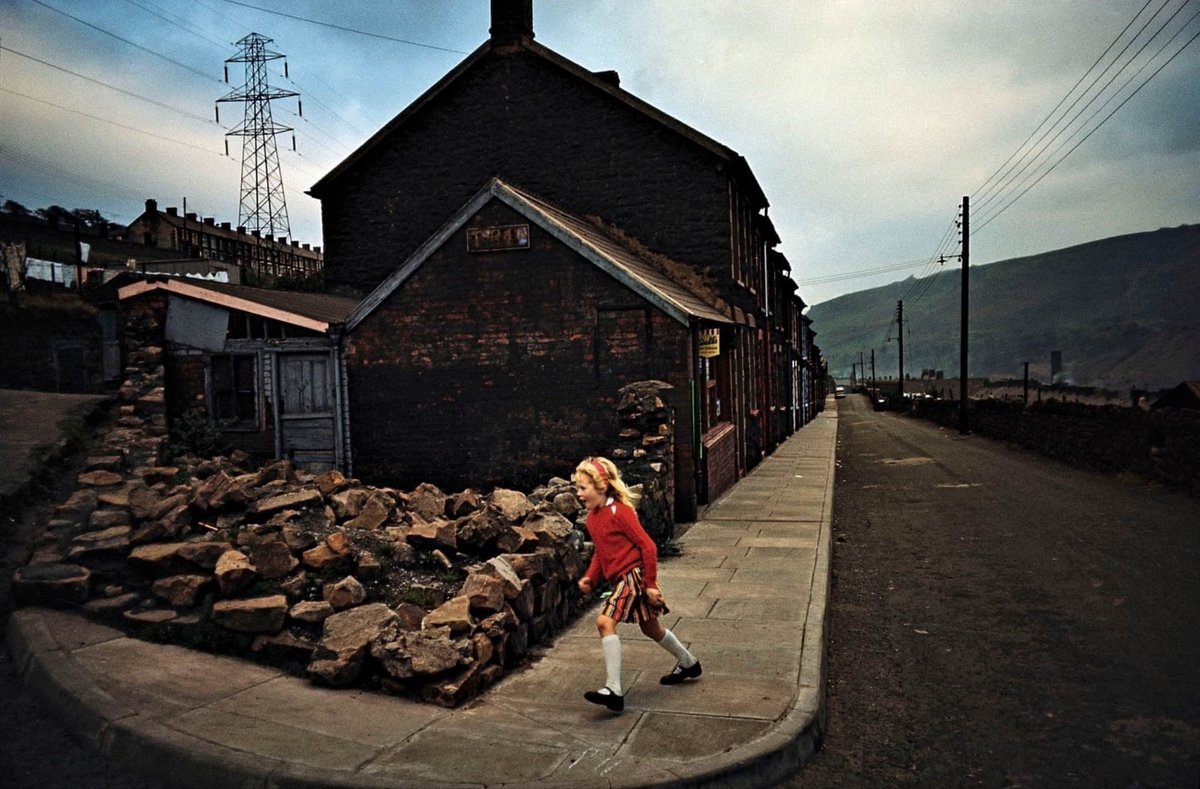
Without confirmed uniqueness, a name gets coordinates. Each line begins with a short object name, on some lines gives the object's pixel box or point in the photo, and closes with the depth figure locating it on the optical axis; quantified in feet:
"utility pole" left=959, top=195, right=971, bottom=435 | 115.65
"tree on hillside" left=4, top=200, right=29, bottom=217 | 140.97
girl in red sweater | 18.33
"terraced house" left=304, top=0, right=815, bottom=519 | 44.57
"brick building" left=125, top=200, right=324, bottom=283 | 188.24
